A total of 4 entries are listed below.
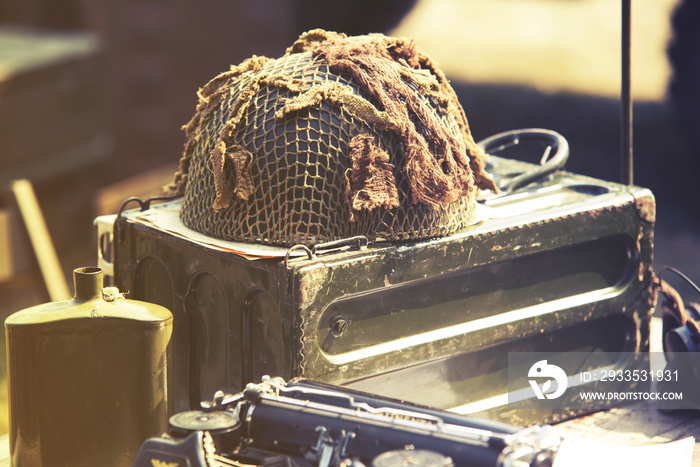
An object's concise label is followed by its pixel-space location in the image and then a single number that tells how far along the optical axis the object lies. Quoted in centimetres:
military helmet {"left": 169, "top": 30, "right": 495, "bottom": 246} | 277
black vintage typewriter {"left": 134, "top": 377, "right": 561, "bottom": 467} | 255
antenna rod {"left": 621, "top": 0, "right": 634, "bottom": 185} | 297
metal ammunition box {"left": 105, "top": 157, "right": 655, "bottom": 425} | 273
